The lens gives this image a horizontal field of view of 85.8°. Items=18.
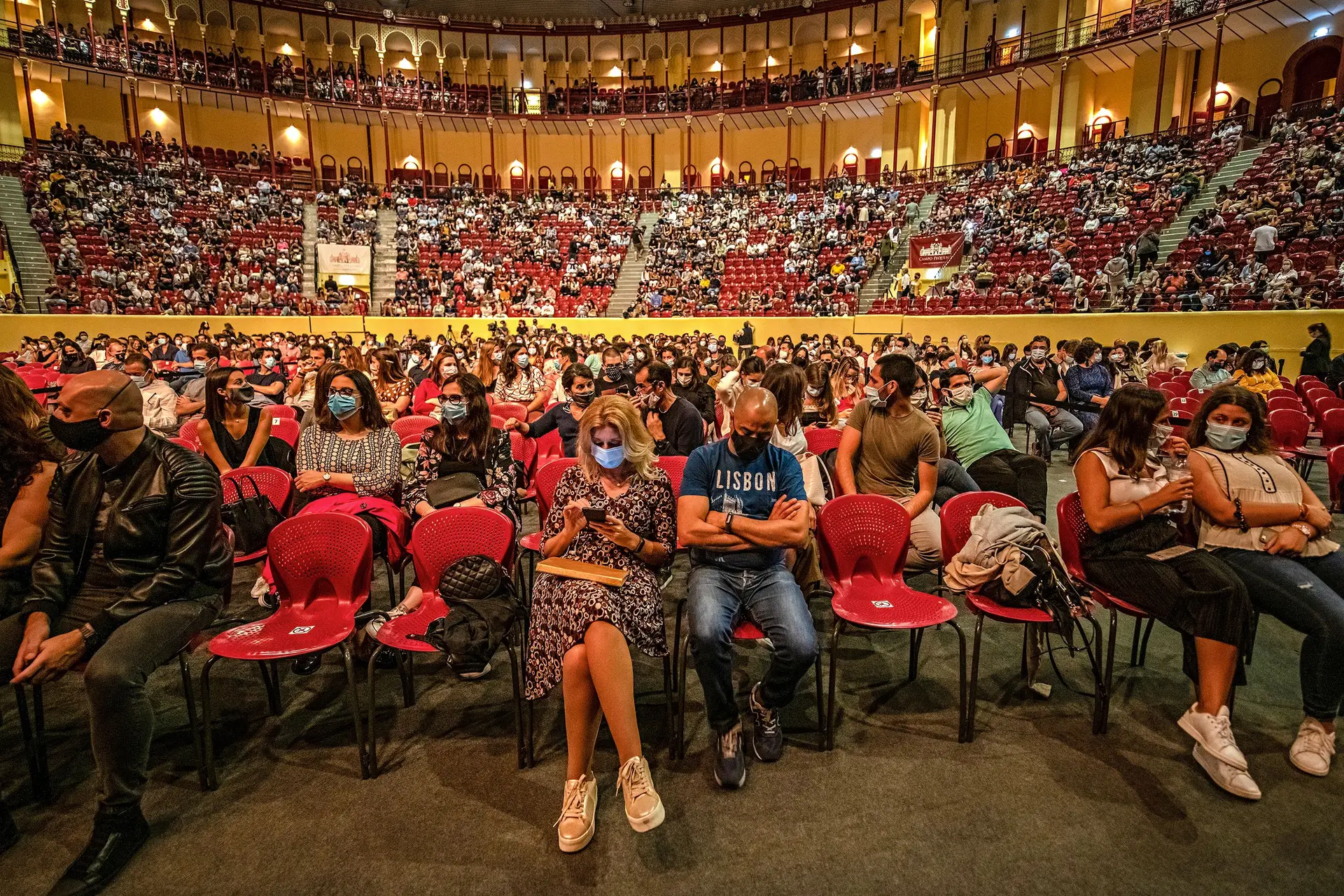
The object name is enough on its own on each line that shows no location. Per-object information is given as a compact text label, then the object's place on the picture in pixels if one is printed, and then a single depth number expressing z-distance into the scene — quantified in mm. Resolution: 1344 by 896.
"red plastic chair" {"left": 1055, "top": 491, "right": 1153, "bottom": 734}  3500
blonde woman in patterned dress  2725
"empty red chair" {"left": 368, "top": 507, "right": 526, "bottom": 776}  3523
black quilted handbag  2928
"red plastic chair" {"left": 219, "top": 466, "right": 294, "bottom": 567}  4410
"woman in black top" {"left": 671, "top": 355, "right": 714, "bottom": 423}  6578
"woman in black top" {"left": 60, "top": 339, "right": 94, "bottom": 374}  10062
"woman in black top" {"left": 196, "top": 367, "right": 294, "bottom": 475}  4727
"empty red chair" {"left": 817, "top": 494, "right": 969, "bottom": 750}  3615
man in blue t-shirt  2973
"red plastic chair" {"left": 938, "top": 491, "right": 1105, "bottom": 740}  3760
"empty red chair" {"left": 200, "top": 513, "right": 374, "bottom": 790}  3408
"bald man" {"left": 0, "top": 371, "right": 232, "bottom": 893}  2562
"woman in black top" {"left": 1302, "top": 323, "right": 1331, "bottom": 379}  10422
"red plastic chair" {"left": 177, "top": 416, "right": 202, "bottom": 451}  5902
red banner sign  19766
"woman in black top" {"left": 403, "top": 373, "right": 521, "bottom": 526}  4238
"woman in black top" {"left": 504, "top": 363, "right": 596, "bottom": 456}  5301
